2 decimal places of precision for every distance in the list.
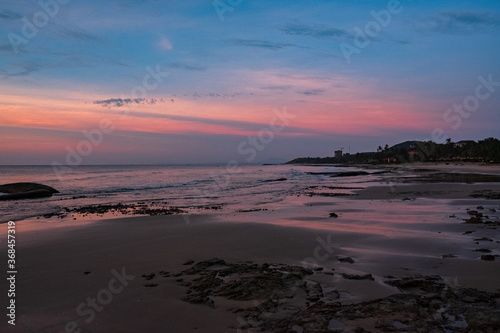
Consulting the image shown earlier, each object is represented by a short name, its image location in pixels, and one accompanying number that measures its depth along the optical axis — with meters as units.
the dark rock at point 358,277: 6.40
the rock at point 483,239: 9.18
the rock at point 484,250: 8.08
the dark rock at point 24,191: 24.25
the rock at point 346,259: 7.70
